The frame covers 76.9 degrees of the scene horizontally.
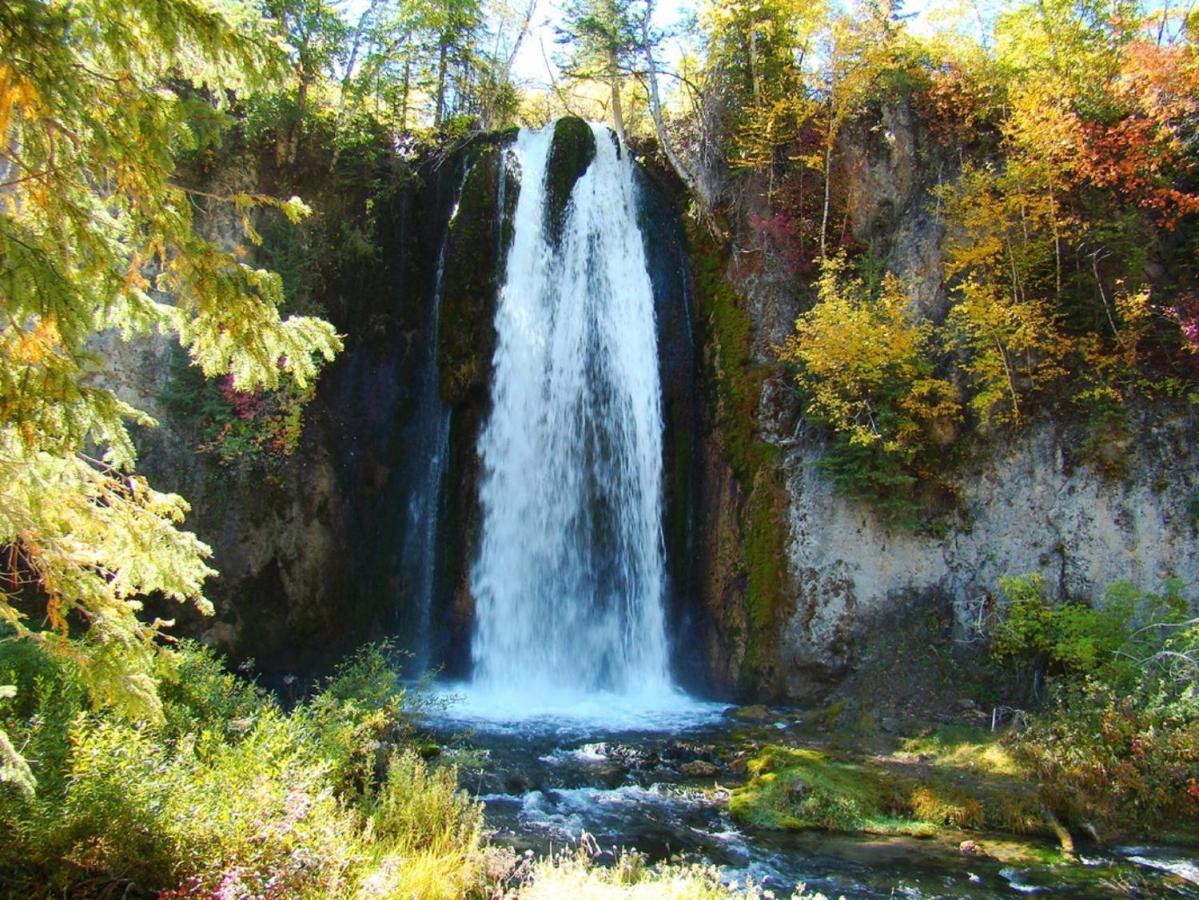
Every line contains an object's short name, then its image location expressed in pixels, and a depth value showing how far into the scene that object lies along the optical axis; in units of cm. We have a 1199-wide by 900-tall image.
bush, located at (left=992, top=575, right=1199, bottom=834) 707
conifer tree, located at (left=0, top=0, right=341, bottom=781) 314
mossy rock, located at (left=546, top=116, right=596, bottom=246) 1463
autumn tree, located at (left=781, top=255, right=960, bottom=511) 1117
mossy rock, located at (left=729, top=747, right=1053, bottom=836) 704
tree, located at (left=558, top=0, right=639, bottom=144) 1571
